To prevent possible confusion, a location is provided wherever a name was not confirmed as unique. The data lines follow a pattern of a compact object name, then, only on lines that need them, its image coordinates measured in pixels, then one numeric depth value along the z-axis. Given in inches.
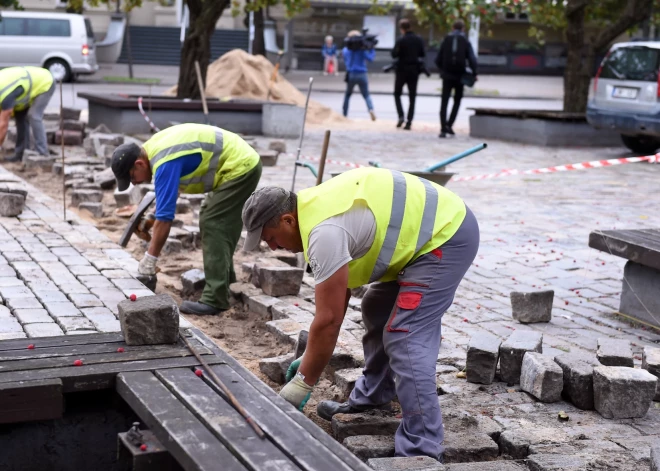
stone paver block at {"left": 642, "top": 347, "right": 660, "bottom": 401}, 196.5
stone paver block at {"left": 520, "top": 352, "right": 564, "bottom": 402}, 188.7
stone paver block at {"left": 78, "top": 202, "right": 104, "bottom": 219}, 379.4
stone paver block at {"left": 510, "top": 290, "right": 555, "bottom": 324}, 246.5
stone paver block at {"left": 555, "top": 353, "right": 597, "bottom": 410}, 187.6
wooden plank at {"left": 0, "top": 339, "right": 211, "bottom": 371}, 170.9
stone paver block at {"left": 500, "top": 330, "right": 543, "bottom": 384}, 198.8
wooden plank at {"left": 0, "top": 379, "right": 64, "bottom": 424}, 156.3
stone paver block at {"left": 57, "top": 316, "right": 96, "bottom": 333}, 212.7
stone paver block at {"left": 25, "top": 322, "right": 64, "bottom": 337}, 207.6
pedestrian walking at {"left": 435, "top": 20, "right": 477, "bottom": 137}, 646.5
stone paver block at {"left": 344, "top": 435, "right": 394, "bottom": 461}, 162.9
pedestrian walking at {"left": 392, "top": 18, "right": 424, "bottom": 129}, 687.1
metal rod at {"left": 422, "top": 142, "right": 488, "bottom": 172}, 276.4
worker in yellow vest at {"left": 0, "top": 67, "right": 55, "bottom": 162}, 444.1
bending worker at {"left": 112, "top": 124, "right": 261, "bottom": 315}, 239.5
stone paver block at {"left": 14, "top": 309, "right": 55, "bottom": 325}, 217.5
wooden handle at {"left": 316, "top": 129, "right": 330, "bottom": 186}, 292.4
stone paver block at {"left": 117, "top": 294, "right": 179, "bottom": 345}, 176.7
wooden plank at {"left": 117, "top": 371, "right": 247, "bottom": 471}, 131.4
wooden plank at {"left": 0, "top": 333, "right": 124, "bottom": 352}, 177.3
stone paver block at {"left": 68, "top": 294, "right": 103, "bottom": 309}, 233.6
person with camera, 739.4
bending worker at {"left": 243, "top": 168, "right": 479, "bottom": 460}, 152.6
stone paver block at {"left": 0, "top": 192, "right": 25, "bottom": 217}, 343.6
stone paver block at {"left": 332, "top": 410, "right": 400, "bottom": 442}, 173.6
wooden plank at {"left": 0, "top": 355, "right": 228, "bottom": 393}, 161.6
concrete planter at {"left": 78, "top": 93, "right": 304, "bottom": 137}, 609.0
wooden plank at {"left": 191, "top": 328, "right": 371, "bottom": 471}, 133.5
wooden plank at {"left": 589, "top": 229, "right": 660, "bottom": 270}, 241.9
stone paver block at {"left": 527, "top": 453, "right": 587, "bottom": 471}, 158.7
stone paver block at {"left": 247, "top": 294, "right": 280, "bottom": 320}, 255.9
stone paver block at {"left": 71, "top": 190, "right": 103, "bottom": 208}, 393.1
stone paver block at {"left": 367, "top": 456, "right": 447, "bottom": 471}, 146.6
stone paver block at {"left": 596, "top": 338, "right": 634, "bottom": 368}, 199.6
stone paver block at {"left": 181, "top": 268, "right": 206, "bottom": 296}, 274.5
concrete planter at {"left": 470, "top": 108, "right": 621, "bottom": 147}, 635.5
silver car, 559.2
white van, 1059.9
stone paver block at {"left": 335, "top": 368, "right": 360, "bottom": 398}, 194.4
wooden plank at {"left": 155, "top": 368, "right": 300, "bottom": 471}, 131.3
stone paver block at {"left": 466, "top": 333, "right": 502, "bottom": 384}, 197.9
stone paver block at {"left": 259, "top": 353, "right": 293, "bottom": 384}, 199.3
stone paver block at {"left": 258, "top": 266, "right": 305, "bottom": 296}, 267.3
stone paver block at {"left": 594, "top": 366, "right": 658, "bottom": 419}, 182.5
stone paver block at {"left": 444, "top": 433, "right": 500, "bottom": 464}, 163.6
